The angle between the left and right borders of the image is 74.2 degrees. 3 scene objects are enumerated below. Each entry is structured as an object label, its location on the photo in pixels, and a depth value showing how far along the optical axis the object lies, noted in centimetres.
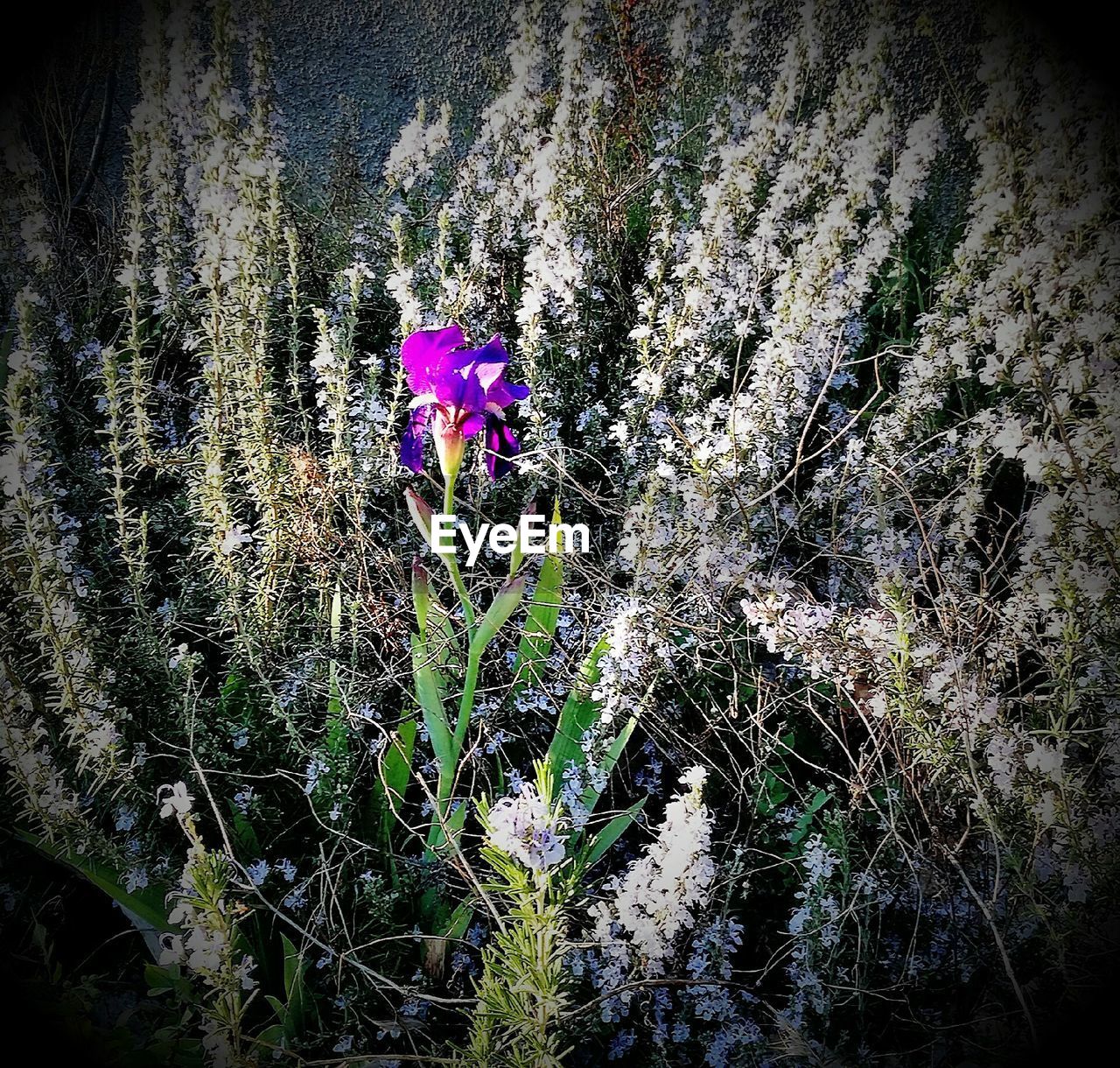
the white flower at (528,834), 57
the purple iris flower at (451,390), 80
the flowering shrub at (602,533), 74
